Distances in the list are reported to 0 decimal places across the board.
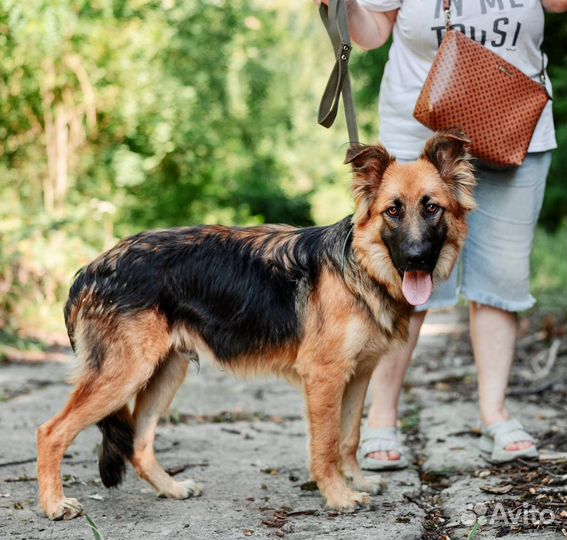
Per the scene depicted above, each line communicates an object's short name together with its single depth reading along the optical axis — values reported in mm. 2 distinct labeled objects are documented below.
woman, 3918
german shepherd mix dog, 3527
